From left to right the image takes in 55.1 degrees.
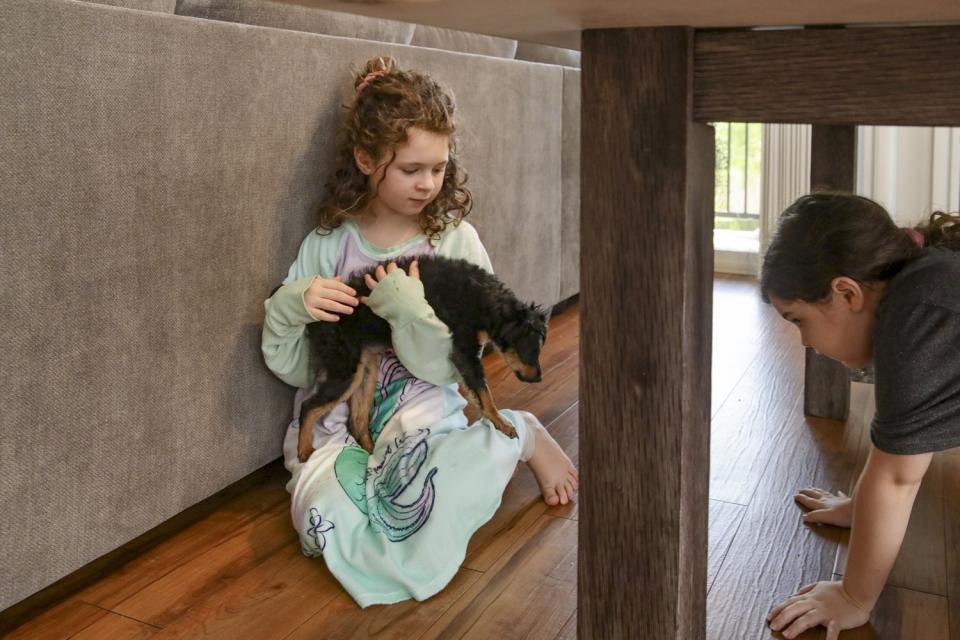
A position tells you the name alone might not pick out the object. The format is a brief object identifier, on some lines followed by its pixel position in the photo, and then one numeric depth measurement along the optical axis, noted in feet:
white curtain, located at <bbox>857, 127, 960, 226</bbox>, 10.43
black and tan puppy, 4.45
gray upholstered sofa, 3.43
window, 12.51
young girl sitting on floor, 4.19
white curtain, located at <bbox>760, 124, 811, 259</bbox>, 10.81
